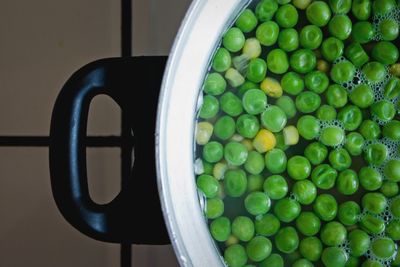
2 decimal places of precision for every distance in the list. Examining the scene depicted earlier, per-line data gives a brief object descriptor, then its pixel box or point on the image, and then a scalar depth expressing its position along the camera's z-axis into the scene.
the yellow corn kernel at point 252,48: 0.34
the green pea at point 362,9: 0.33
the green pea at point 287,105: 0.34
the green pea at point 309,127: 0.33
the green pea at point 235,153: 0.33
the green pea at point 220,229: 0.33
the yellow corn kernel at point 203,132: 0.33
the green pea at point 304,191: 0.33
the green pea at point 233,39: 0.33
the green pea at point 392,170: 0.33
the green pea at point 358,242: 0.33
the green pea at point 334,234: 0.33
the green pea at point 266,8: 0.33
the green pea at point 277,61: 0.33
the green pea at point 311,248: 0.33
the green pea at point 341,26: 0.33
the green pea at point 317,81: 0.33
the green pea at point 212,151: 0.33
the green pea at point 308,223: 0.33
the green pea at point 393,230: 0.33
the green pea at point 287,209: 0.33
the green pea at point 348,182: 0.33
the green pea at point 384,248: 0.33
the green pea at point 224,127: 0.34
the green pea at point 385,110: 0.33
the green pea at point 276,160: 0.33
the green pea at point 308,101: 0.33
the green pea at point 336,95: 0.33
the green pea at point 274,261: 0.33
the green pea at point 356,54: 0.33
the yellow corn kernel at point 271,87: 0.34
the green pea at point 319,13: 0.33
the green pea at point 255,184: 0.34
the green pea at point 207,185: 0.33
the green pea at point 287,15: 0.33
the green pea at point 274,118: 0.33
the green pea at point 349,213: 0.33
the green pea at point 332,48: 0.33
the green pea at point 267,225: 0.33
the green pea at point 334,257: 0.33
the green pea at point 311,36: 0.33
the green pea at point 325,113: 0.34
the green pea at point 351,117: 0.34
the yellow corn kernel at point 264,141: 0.33
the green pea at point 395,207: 0.33
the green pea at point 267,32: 0.33
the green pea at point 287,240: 0.33
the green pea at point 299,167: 0.33
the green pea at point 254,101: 0.33
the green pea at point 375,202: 0.33
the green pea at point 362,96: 0.33
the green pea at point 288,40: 0.33
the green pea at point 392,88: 0.33
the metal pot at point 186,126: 0.28
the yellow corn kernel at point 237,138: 0.34
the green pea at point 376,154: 0.33
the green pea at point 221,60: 0.33
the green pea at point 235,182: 0.33
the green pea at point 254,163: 0.33
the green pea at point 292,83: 0.33
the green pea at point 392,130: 0.33
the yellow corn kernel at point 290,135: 0.34
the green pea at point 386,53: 0.33
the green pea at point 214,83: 0.33
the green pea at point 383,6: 0.33
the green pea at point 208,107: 0.33
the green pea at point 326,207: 0.33
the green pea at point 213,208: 0.33
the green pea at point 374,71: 0.33
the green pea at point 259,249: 0.33
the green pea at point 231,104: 0.34
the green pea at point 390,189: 0.33
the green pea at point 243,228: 0.33
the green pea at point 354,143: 0.34
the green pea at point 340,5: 0.33
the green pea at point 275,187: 0.33
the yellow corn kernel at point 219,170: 0.34
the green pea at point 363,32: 0.33
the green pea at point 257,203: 0.33
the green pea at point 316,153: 0.33
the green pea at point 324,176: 0.33
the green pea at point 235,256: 0.33
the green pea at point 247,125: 0.33
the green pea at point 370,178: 0.33
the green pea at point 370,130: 0.33
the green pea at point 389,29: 0.33
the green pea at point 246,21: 0.33
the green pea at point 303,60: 0.33
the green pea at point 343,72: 0.33
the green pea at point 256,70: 0.33
